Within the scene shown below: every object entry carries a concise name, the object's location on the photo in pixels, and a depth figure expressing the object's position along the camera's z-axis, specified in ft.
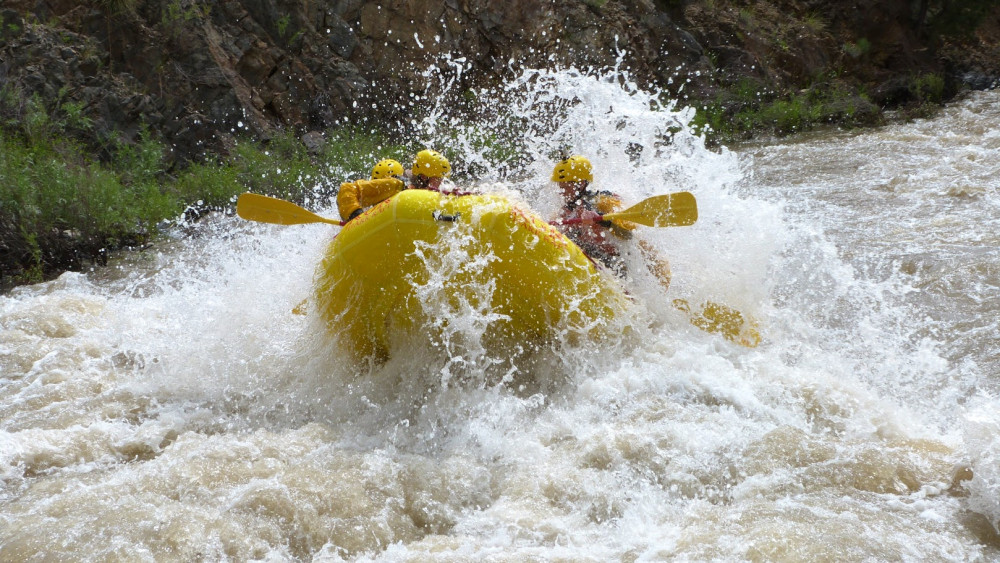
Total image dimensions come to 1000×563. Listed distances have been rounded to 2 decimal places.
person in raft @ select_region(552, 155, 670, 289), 28.73
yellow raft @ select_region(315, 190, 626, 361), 23.27
